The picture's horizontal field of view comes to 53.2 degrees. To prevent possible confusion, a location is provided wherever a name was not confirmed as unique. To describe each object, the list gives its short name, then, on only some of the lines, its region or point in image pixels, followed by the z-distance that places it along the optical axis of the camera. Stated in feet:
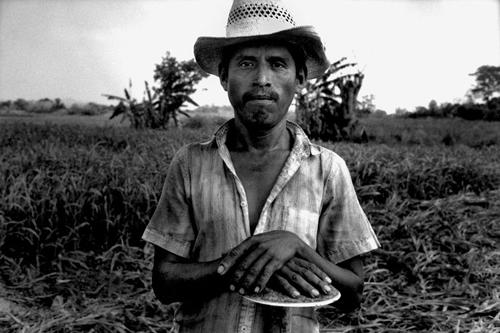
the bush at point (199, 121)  43.98
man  3.89
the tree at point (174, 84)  39.45
